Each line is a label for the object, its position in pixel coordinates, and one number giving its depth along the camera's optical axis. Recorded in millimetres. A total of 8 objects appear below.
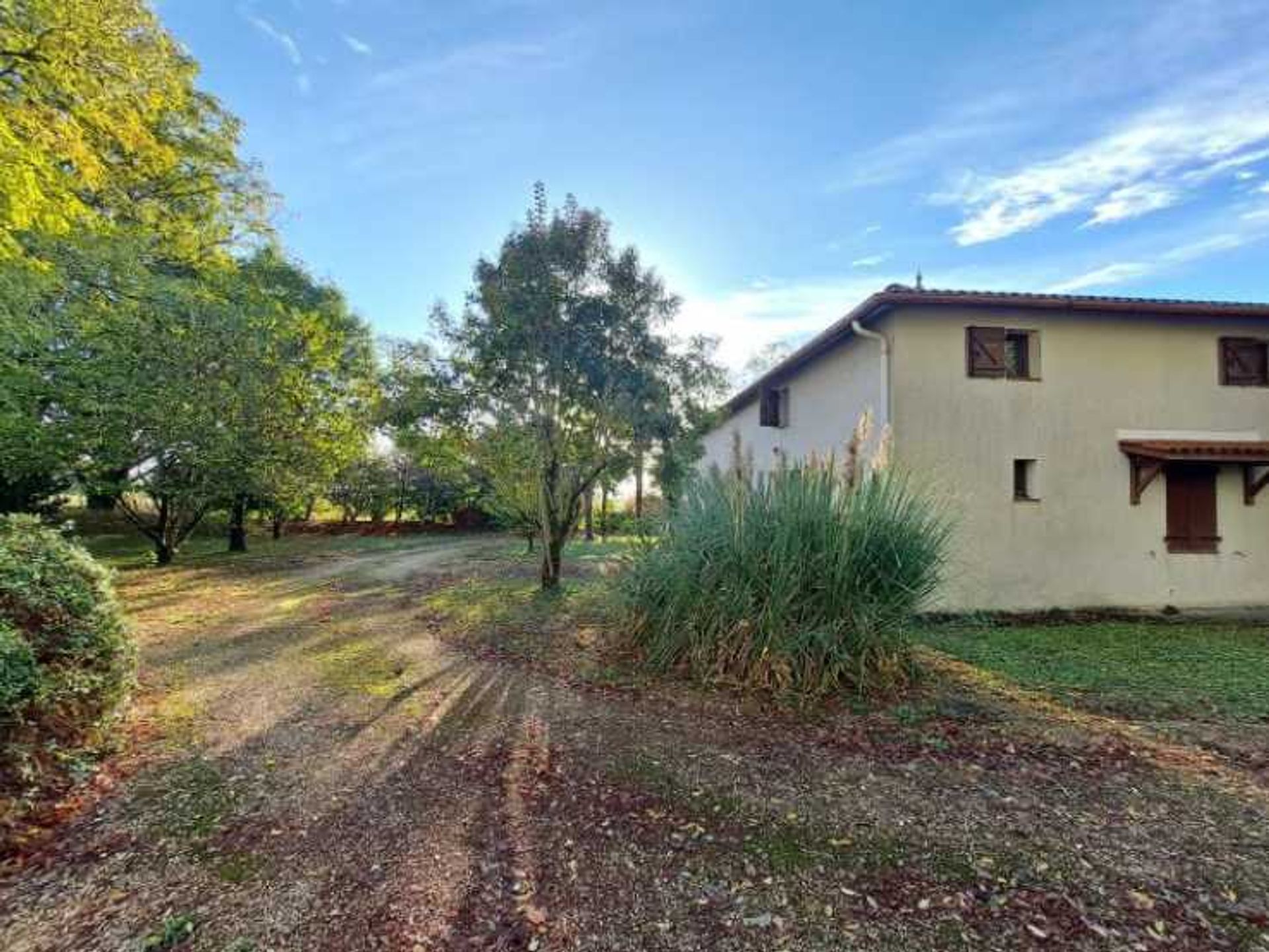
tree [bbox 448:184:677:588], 7590
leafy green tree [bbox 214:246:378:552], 10320
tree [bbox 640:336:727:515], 7844
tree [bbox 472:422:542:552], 8031
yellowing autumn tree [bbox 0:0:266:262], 4484
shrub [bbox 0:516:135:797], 2551
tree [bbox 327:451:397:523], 21828
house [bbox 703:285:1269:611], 7863
